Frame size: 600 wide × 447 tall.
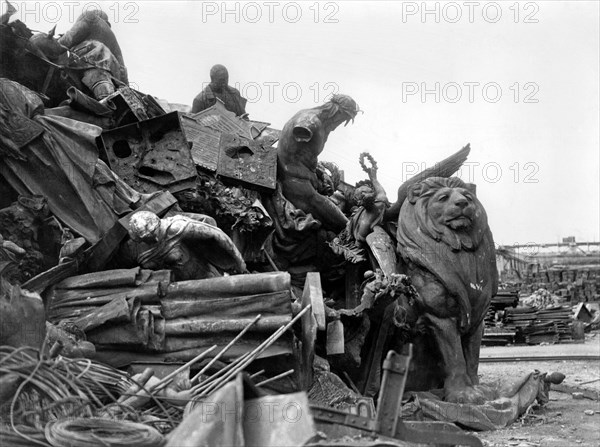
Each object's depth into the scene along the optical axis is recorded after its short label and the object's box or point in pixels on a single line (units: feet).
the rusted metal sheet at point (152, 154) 25.31
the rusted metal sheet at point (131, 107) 26.66
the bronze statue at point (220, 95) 33.40
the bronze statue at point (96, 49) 28.09
